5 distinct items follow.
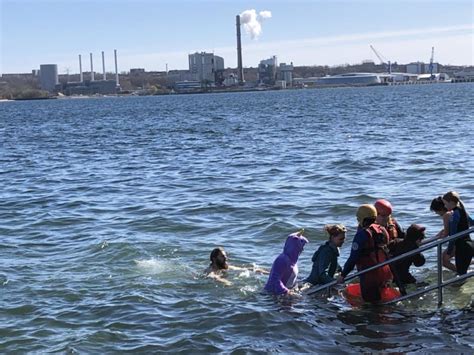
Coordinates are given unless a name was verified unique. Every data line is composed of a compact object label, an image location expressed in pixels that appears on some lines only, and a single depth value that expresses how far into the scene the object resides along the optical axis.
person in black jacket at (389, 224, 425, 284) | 9.30
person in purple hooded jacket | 9.73
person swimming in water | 11.05
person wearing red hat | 9.33
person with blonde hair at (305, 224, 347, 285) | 9.46
